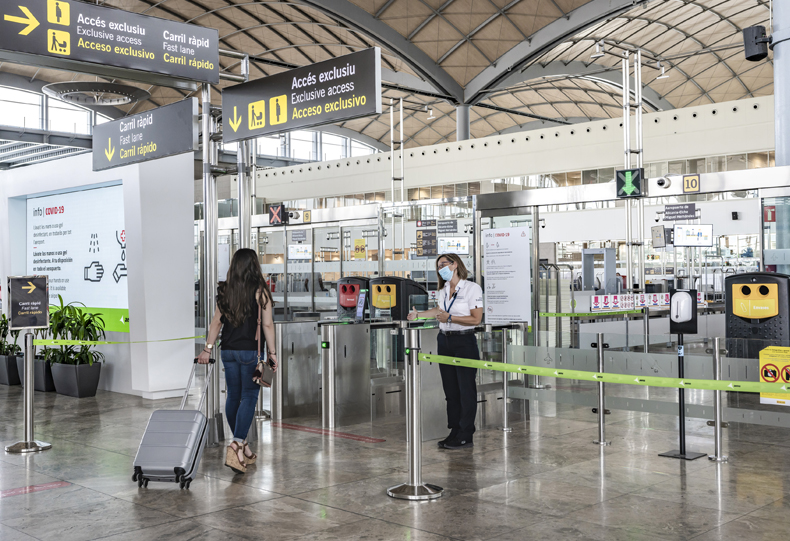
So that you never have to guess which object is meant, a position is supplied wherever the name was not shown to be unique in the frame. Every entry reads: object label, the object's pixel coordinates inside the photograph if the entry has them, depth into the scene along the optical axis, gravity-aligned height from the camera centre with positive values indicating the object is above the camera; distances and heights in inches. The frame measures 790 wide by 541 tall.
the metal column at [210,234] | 263.6 +14.2
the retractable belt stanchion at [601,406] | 255.4 -46.9
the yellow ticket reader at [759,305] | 251.3 -13.0
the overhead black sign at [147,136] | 295.3 +57.4
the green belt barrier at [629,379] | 173.5 -27.5
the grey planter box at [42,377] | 383.3 -51.1
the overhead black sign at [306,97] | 246.7 +60.9
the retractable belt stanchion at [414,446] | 191.2 -44.4
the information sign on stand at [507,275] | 327.3 -2.4
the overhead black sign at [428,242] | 423.2 +15.6
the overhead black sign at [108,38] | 220.7 +73.3
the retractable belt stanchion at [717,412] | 229.8 -44.6
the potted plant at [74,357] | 363.3 -40.0
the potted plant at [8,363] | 409.5 -46.7
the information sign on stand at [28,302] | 262.2 -9.1
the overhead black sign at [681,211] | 434.9 +32.1
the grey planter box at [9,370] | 409.4 -50.4
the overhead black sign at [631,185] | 342.0 +37.0
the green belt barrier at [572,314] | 420.8 -26.0
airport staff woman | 249.3 -22.7
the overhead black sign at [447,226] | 401.5 +23.7
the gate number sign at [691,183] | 326.3 +35.7
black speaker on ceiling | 344.5 +100.9
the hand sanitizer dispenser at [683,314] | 248.7 -15.3
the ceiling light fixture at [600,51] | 507.7 +145.5
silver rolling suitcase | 197.9 -45.7
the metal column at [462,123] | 1184.8 +228.9
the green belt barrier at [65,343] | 292.9 -26.3
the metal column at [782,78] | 339.3 +83.9
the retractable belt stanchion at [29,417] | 247.8 -46.5
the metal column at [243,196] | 282.7 +28.9
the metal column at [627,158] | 411.2 +58.3
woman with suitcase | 219.9 -15.5
